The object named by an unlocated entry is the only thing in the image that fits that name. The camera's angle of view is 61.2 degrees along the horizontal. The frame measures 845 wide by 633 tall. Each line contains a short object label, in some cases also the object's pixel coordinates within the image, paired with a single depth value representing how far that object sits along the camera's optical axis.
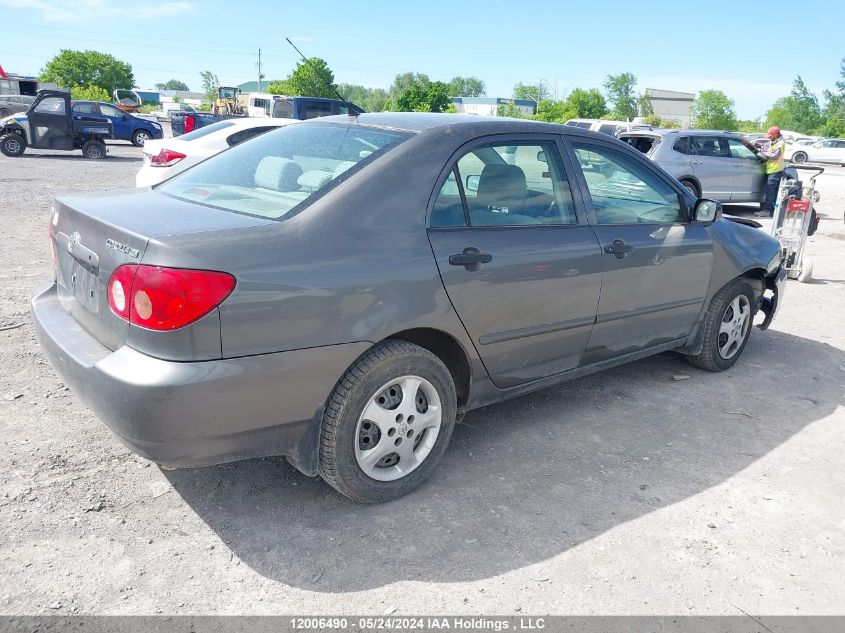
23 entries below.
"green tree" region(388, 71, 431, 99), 143.50
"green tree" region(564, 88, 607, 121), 85.43
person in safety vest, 14.77
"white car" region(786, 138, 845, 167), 40.81
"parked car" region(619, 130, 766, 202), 14.14
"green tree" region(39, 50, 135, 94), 83.31
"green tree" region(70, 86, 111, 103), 62.85
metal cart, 8.12
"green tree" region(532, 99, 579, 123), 67.34
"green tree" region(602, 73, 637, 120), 105.81
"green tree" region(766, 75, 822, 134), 81.75
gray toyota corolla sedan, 2.59
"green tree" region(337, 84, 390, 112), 131.31
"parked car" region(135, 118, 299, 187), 9.36
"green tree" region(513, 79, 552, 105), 113.25
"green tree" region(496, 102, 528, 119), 68.62
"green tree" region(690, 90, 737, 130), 73.00
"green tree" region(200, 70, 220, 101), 128.15
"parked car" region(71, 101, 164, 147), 23.14
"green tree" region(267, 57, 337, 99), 69.56
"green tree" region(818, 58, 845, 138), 72.75
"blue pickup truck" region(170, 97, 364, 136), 20.78
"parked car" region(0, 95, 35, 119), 30.95
